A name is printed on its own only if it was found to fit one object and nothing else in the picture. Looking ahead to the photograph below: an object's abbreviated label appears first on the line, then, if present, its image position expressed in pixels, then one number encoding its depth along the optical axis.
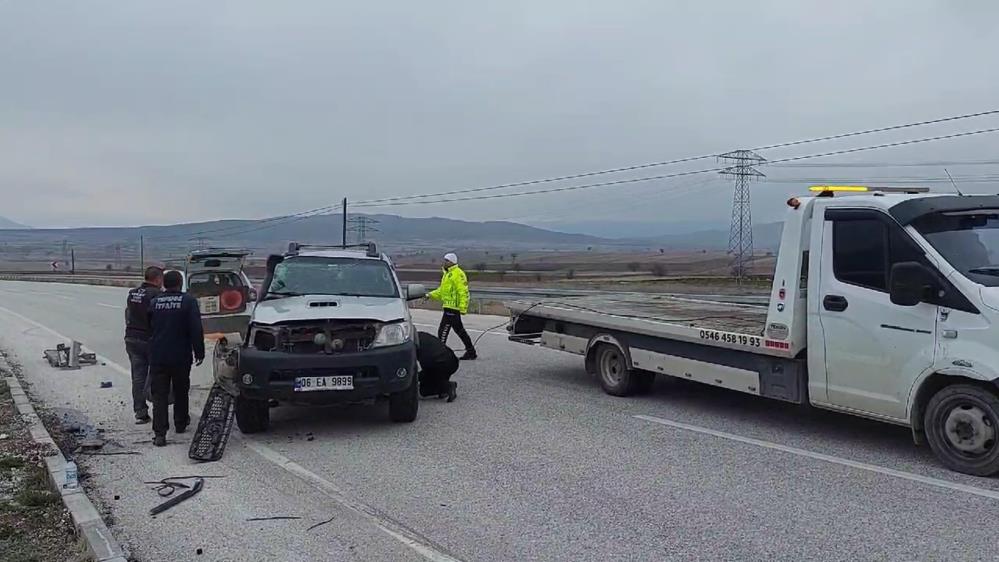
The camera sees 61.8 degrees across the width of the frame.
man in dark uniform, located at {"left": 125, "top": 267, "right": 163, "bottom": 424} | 8.63
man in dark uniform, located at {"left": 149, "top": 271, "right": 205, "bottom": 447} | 7.85
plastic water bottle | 6.13
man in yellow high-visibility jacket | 12.70
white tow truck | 6.21
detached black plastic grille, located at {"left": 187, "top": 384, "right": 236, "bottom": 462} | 7.28
